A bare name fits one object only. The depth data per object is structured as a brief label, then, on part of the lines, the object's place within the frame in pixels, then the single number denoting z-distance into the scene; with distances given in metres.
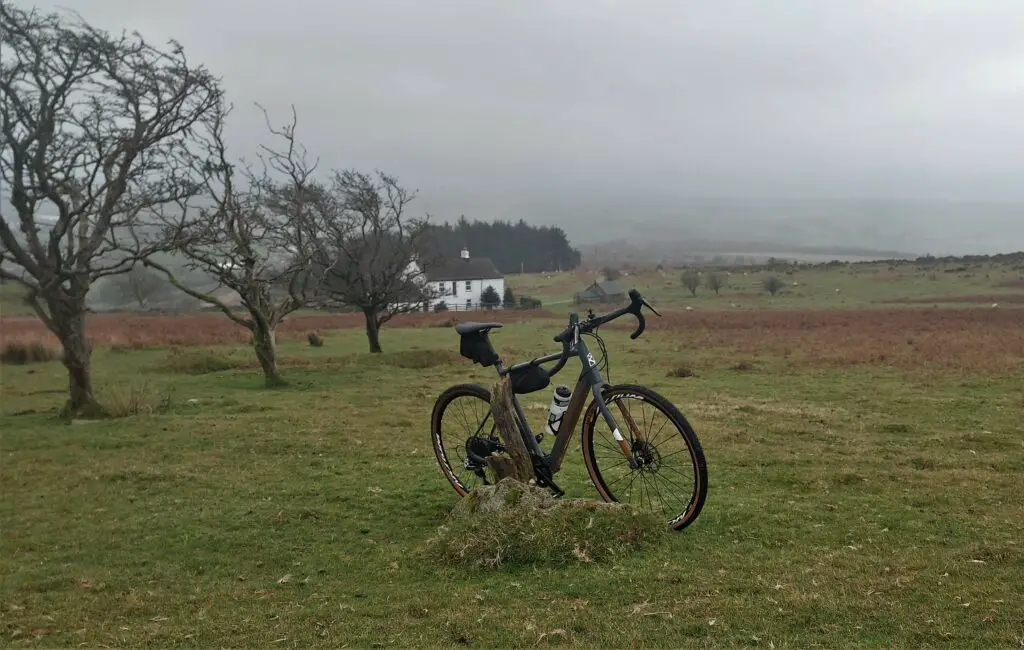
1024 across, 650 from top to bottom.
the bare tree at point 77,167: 12.62
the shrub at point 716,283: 70.88
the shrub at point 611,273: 79.97
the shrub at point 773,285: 66.00
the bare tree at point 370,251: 28.09
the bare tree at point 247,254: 17.53
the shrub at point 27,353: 23.31
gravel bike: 5.50
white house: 87.75
